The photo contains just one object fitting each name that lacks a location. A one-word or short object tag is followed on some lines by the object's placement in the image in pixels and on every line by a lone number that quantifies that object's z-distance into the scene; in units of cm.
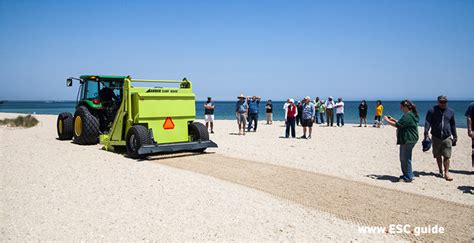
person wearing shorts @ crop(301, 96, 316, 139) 1380
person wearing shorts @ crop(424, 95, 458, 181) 720
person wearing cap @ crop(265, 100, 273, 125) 2280
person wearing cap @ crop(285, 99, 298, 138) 1437
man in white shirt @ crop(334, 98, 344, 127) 2035
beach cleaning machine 911
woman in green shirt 681
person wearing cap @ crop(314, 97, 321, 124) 2370
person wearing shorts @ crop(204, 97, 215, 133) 1517
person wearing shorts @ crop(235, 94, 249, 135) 1479
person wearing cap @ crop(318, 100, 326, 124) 2314
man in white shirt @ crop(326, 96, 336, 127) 2030
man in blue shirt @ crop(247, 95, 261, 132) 1712
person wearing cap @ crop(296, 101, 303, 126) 2184
